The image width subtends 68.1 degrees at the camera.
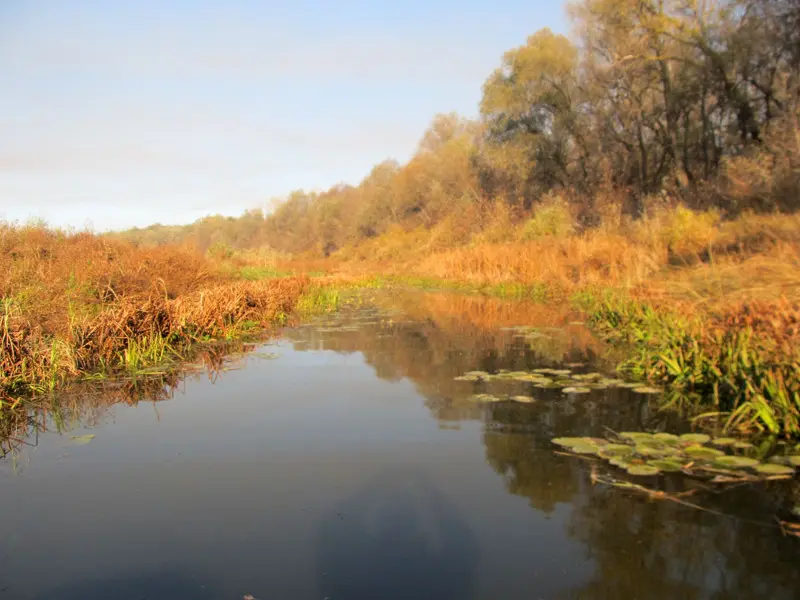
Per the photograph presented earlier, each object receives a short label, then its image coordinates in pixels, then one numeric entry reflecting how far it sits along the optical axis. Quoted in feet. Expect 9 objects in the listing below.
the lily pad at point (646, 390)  17.89
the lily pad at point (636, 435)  13.69
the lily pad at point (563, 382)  19.27
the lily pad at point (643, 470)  11.70
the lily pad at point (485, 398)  17.81
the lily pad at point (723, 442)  13.20
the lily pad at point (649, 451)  12.68
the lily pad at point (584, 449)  13.19
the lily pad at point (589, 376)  19.74
